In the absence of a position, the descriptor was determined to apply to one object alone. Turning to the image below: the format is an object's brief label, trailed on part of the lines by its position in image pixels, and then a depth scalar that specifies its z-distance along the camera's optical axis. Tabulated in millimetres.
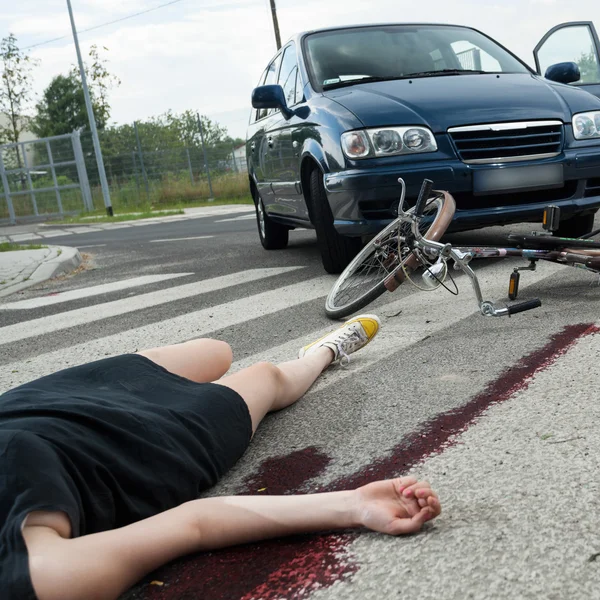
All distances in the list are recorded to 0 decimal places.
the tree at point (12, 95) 33750
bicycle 4109
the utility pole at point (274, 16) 28672
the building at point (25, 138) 24453
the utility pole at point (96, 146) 23781
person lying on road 1818
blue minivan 5555
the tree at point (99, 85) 34688
